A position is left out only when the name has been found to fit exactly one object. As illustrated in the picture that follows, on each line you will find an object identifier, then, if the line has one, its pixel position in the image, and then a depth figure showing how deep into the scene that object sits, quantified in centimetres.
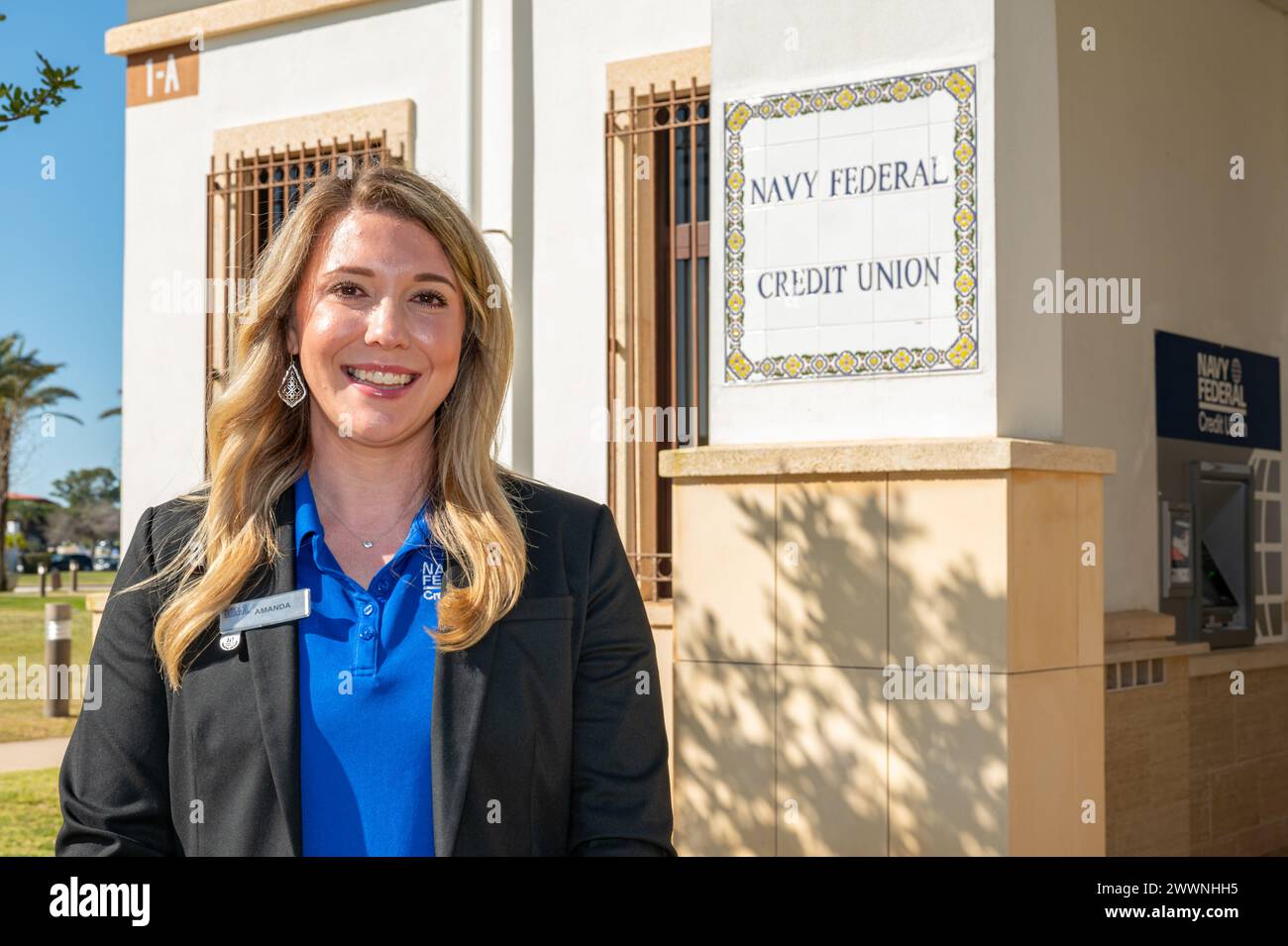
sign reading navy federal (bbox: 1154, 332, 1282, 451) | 785
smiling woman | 215
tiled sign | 536
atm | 787
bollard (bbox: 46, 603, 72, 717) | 1352
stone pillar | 507
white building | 536
